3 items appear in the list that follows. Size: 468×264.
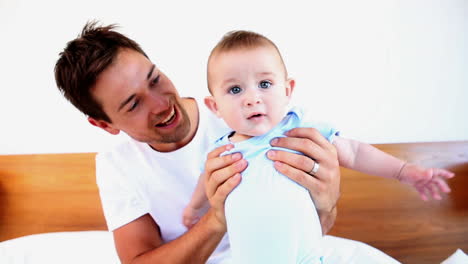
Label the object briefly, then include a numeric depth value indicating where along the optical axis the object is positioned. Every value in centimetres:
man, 94
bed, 170
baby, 84
